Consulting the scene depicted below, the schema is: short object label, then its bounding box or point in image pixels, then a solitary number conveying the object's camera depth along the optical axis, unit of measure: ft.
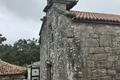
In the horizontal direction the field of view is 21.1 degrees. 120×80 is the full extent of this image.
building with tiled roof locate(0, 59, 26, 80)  54.08
